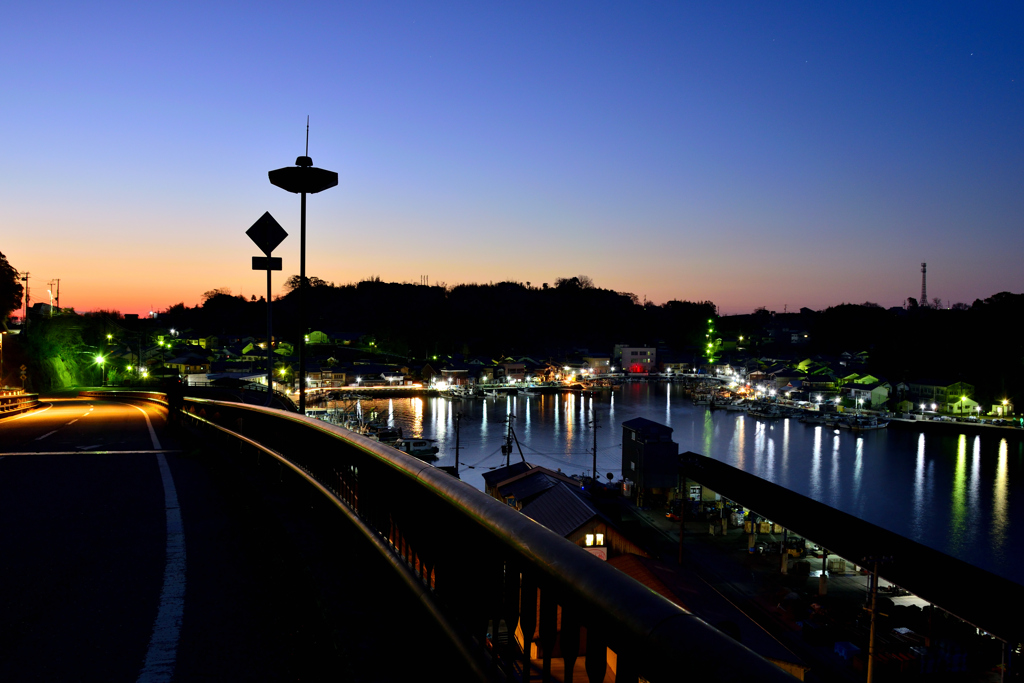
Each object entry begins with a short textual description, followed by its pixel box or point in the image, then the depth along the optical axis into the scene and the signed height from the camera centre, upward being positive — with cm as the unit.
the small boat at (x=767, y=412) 8738 -1005
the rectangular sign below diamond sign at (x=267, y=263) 921 +105
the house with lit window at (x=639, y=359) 16075 -495
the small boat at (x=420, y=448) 5047 -919
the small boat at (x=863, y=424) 7499 -985
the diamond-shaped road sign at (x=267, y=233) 962 +157
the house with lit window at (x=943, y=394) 8344 -679
